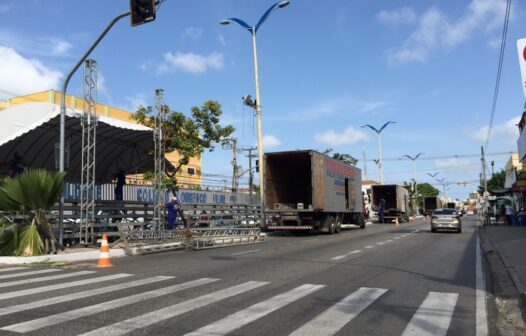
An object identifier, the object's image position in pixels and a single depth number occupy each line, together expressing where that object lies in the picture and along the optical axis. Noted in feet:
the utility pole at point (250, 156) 173.06
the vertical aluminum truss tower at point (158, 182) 66.03
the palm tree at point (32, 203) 46.62
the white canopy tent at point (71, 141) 55.36
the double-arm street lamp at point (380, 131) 179.93
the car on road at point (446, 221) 91.76
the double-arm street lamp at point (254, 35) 92.84
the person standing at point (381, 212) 151.02
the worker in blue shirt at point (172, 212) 65.57
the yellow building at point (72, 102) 173.78
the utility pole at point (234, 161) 156.35
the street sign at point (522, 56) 22.65
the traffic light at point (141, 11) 42.37
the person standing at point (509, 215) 127.36
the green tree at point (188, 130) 80.33
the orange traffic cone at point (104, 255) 40.63
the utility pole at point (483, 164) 152.05
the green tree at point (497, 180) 296.30
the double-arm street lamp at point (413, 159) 255.82
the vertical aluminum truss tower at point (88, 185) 55.88
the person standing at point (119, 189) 68.45
